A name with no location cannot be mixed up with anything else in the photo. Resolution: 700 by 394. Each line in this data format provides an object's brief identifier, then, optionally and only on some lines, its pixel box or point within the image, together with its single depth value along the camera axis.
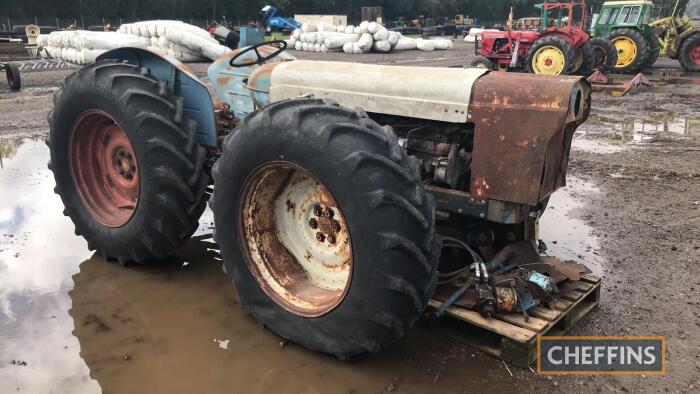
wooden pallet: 3.09
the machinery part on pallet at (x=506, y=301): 3.27
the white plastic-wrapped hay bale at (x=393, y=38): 26.54
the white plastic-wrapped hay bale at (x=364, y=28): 26.42
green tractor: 17.55
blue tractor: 2.75
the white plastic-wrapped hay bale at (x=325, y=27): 28.85
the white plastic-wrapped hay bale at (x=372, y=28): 26.12
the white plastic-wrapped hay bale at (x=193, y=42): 19.06
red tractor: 15.46
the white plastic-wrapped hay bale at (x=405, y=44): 27.55
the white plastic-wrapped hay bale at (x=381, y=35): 25.96
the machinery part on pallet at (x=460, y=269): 3.53
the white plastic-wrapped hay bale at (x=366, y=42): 25.70
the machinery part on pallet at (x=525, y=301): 3.30
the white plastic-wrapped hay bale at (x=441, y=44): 29.47
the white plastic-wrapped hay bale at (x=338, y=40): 26.54
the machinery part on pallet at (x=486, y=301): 3.24
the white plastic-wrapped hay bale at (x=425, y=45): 28.58
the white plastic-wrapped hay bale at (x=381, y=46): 26.03
